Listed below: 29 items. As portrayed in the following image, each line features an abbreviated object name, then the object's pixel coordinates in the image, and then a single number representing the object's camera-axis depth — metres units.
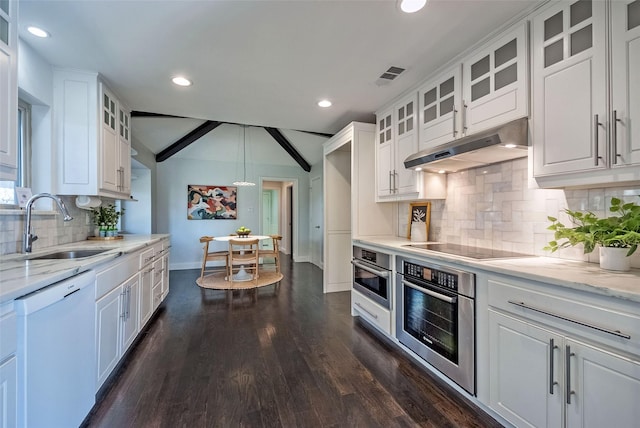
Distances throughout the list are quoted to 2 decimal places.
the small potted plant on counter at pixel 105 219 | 3.01
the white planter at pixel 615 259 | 1.34
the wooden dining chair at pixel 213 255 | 4.54
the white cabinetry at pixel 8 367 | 0.97
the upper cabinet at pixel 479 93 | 1.71
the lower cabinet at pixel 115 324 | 1.75
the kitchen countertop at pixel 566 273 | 1.07
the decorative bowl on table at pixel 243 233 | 4.83
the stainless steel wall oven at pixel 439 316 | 1.71
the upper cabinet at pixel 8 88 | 1.37
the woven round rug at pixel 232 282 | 4.30
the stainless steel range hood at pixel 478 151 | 1.63
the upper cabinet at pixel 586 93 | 1.26
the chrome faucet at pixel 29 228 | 1.75
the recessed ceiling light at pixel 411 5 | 1.59
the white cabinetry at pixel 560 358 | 1.05
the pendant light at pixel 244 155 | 5.42
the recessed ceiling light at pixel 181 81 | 2.50
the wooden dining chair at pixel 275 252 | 4.91
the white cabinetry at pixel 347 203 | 3.40
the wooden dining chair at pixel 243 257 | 4.35
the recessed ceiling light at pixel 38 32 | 1.85
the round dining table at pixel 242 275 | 4.73
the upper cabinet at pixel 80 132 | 2.39
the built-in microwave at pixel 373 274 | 2.54
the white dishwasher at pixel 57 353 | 1.09
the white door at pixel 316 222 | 6.12
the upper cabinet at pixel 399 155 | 2.64
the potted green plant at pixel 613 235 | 1.26
